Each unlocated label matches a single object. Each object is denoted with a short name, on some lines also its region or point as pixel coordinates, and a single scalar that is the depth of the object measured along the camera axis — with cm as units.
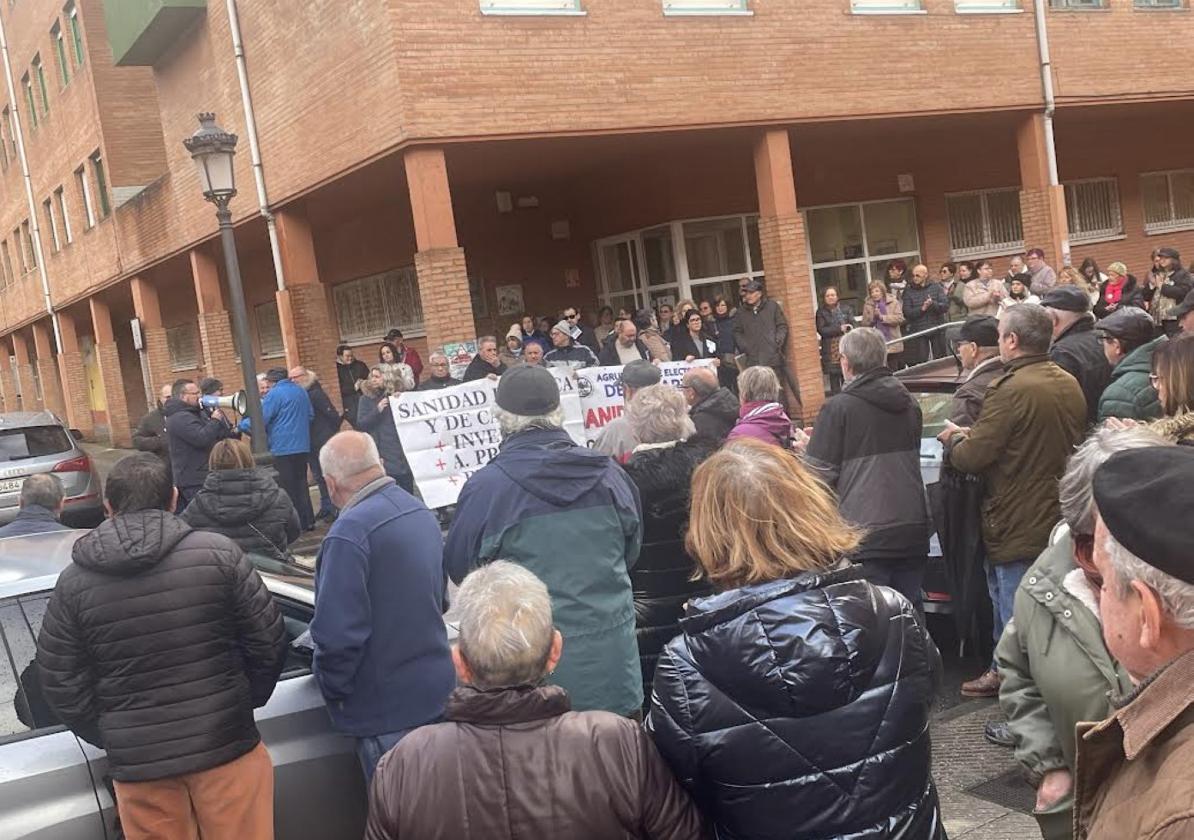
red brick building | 1276
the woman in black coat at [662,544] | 450
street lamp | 1121
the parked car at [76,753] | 352
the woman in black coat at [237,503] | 621
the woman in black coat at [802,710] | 231
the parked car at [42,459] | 1254
